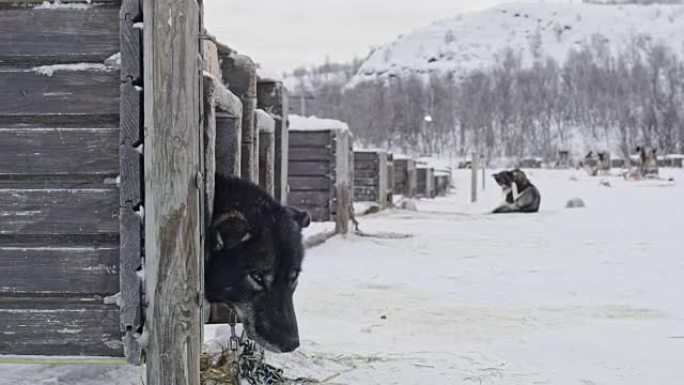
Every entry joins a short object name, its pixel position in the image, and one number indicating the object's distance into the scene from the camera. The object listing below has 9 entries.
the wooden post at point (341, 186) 10.32
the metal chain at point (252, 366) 3.59
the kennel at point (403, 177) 24.45
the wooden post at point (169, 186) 2.96
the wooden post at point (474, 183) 24.27
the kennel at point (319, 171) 10.21
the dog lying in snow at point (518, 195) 18.33
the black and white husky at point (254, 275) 3.69
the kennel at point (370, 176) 16.72
